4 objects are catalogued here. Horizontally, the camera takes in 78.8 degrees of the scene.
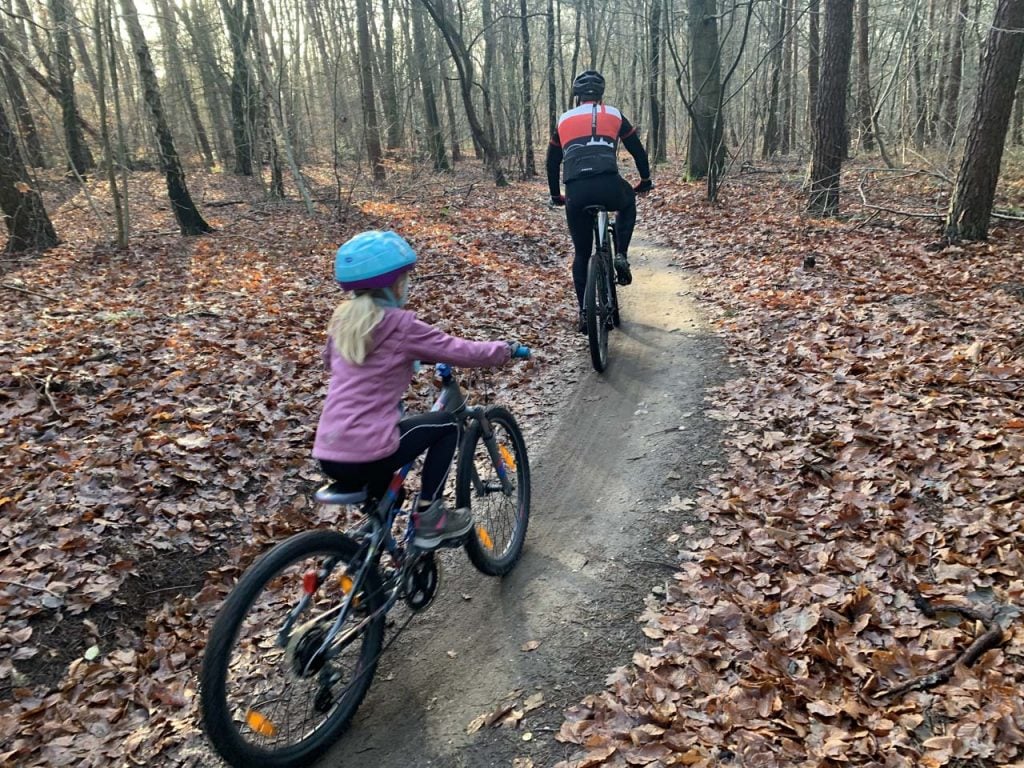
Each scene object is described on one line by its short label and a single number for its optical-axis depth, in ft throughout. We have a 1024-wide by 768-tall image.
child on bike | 9.93
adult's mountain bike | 21.61
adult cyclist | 21.35
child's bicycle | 8.47
